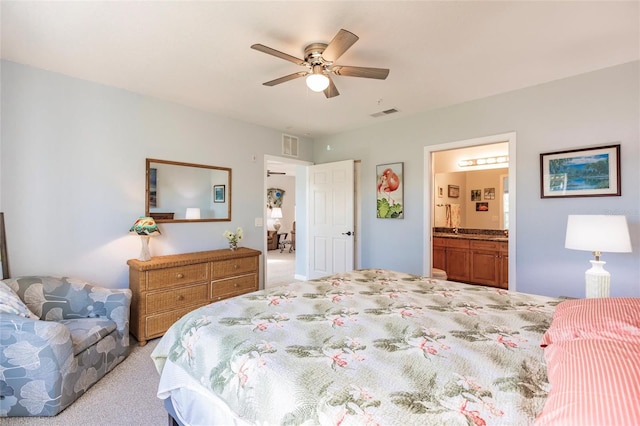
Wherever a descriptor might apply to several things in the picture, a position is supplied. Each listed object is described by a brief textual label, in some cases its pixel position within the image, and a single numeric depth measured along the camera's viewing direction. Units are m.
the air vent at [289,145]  4.66
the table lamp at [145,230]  2.95
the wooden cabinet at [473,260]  4.44
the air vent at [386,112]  3.68
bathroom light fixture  5.09
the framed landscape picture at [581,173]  2.56
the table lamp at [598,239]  2.07
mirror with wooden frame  3.32
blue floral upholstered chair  1.80
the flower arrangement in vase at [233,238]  3.73
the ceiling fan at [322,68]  2.00
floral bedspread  0.85
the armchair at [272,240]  9.38
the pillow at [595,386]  0.66
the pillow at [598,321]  1.05
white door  4.52
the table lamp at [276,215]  9.76
